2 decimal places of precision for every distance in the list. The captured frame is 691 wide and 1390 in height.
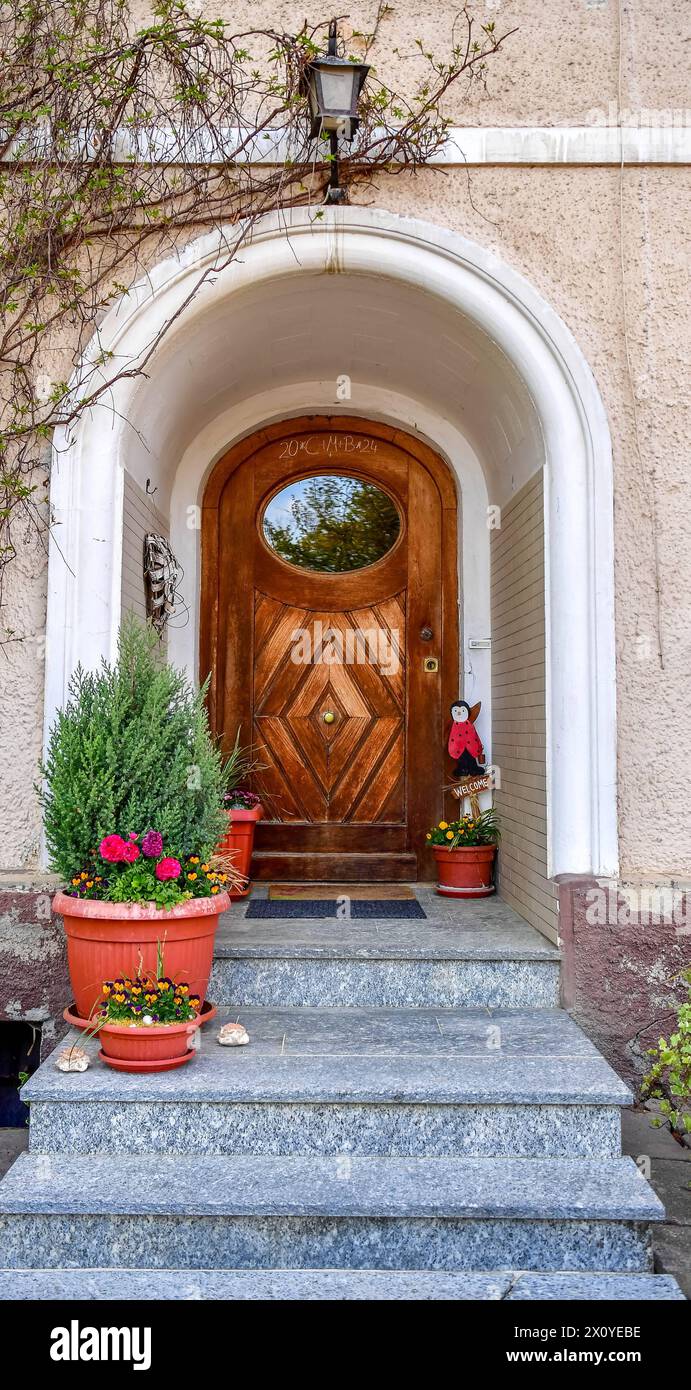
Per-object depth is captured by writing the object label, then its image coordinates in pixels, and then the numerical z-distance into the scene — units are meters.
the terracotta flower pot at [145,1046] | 2.83
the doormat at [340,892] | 4.43
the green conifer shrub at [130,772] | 3.02
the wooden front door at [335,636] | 4.87
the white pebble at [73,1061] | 2.84
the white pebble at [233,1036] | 3.06
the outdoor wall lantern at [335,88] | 3.38
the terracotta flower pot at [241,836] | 4.36
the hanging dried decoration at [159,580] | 4.17
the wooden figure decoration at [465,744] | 4.61
